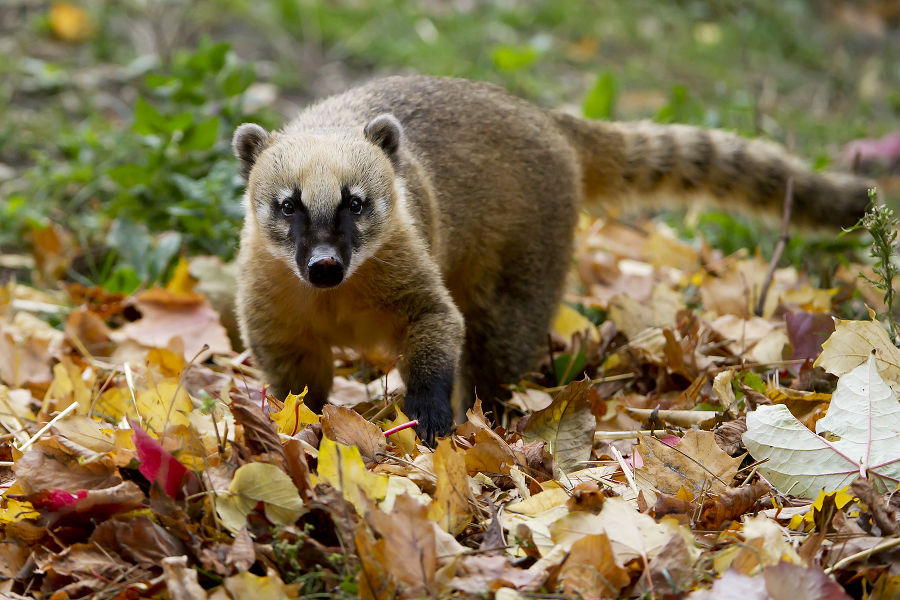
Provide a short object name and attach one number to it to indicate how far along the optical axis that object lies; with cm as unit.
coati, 752
